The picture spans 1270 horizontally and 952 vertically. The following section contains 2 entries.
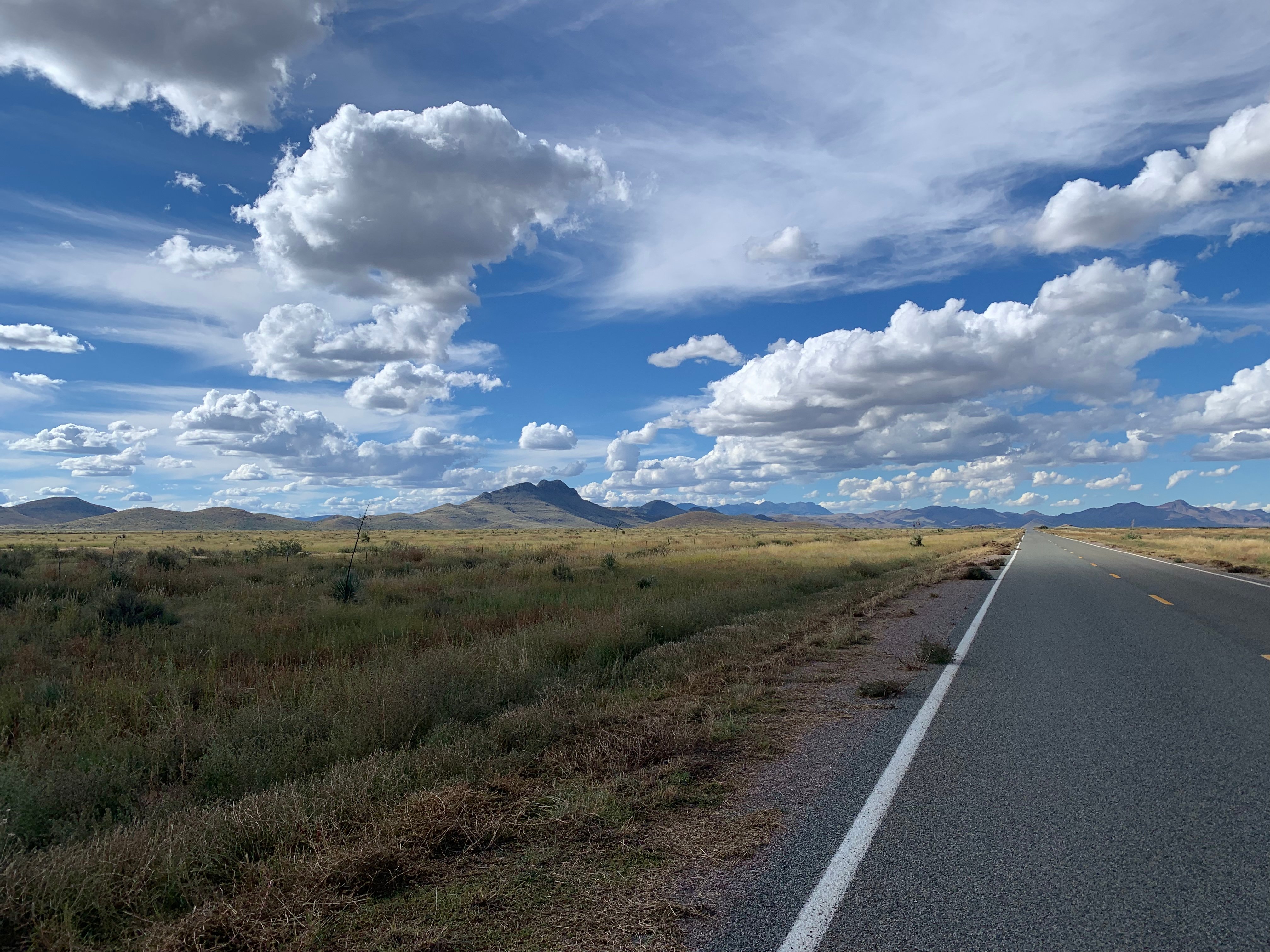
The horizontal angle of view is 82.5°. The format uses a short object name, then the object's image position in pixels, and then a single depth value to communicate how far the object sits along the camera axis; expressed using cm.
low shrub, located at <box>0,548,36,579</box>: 1786
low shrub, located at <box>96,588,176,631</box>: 1178
